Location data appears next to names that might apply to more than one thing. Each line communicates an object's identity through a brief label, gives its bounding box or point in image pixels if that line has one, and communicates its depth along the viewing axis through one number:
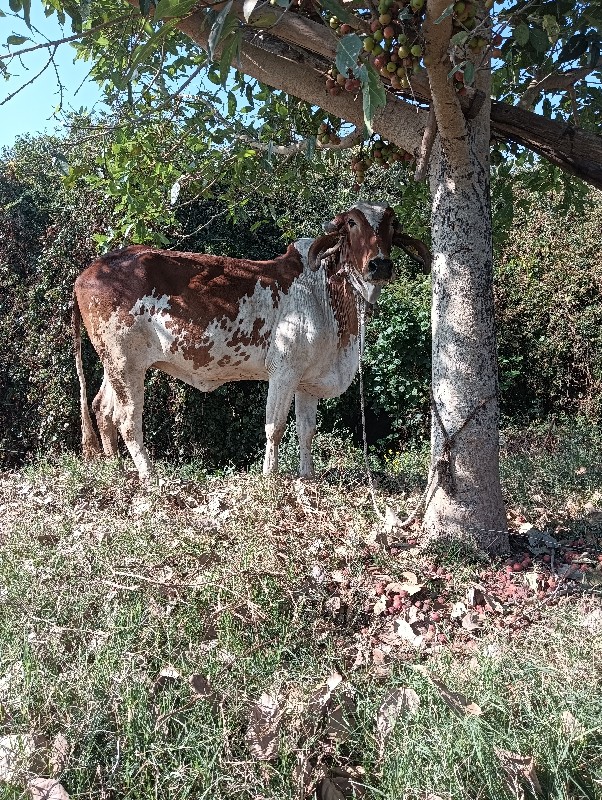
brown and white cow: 5.47
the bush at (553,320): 9.16
